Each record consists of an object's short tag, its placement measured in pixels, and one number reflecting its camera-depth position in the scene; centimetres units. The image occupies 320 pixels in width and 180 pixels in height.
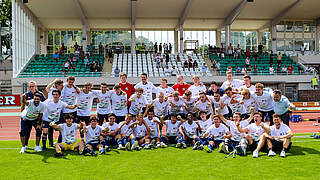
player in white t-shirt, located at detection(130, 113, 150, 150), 892
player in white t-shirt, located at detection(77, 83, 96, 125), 921
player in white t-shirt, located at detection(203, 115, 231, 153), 840
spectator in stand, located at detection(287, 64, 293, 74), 2745
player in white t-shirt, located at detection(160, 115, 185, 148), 928
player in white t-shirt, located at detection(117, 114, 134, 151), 879
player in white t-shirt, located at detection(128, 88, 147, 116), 953
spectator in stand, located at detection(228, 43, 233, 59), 3087
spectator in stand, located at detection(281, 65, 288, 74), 2742
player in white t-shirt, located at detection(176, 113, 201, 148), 902
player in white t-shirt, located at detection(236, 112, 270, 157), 784
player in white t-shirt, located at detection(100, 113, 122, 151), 883
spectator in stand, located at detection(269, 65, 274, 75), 2703
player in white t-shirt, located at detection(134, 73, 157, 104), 1004
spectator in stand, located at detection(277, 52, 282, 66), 2955
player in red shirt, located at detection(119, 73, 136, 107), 999
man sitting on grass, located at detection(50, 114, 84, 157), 837
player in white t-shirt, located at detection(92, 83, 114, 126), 938
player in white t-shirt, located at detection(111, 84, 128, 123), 943
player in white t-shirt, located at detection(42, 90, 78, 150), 851
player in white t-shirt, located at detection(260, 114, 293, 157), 756
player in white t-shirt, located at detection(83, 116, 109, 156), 846
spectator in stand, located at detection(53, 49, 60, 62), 2917
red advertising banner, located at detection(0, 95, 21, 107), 1988
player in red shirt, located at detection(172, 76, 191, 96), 1038
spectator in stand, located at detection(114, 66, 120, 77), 2618
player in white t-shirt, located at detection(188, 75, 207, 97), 992
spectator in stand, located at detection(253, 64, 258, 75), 2687
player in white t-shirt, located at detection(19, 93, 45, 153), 823
